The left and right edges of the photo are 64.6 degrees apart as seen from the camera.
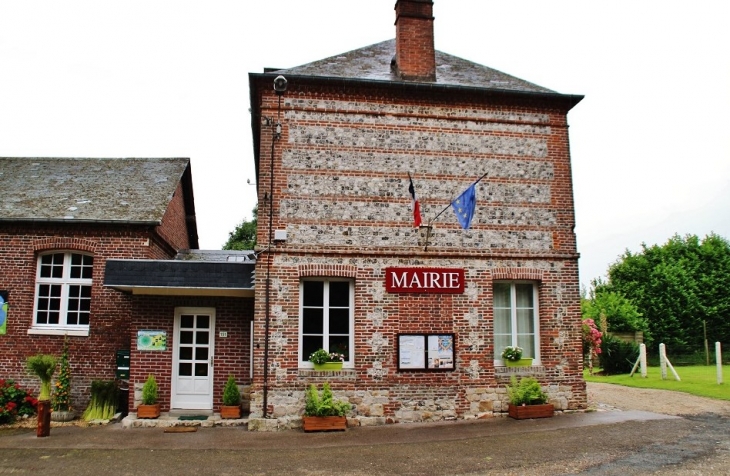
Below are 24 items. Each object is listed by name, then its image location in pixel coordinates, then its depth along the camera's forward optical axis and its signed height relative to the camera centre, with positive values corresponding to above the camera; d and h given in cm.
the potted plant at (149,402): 1145 -145
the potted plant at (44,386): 1038 -104
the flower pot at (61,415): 1203 -179
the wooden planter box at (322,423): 1056 -173
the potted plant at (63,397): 1209 -145
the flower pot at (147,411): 1144 -162
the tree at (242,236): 3958 +643
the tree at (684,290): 2927 +192
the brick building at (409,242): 1144 +175
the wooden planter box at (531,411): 1130 -162
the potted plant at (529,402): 1133 -146
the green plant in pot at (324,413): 1057 -155
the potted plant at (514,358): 1180 -61
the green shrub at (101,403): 1194 -153
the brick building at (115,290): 1205 +82
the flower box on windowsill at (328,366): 1121 -73
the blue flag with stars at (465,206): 1070 +225
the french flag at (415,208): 1139 +237
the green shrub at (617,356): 2208 -107
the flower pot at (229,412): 1147 -164
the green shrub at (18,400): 1220 -150
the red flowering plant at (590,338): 1859 -33
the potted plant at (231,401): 1147 -144
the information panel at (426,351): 1151 -46
